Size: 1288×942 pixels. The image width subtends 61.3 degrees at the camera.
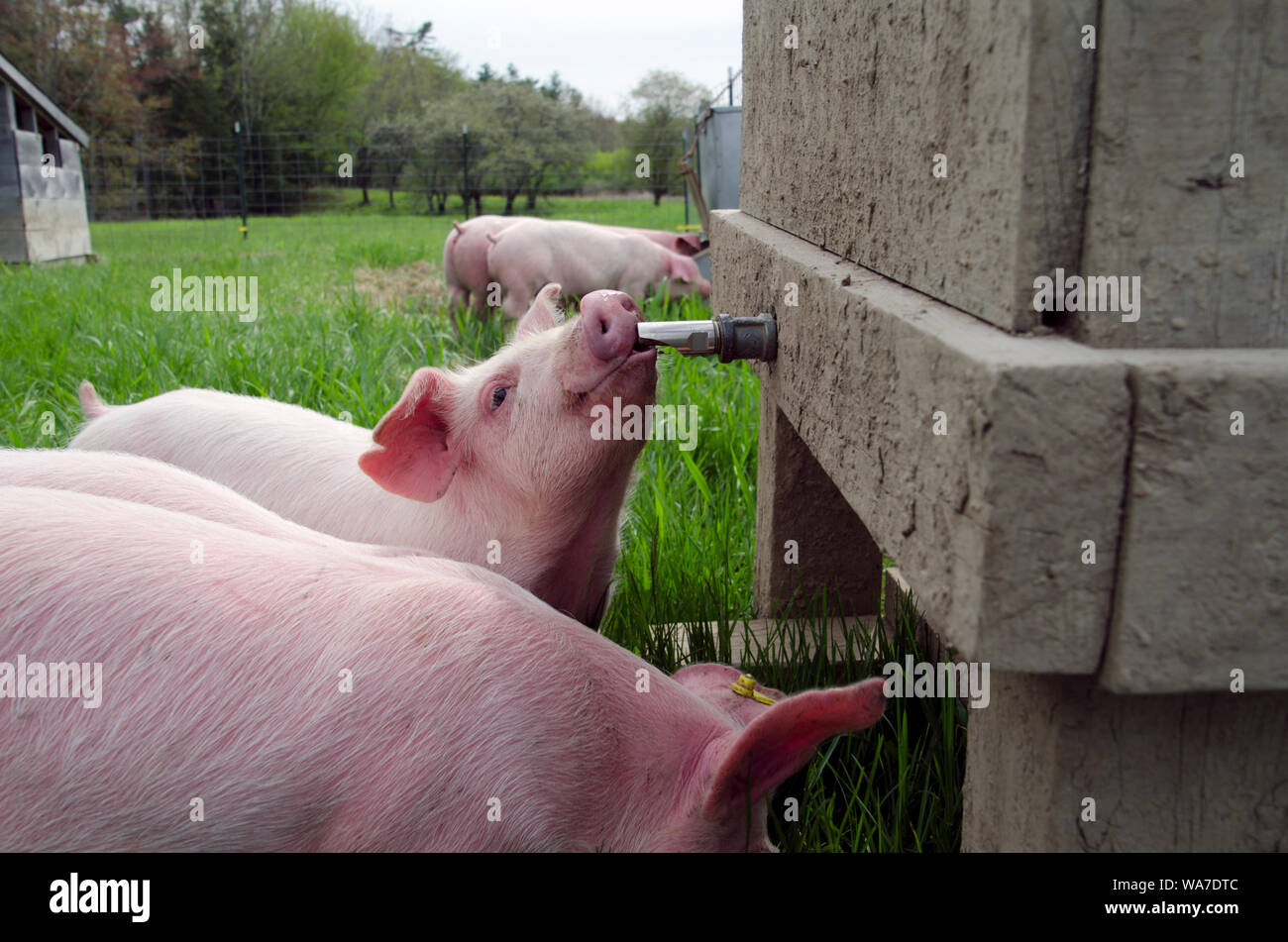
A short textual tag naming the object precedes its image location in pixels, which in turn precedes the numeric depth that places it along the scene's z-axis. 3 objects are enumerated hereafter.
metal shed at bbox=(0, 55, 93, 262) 10.23
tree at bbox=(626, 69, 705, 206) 20.81
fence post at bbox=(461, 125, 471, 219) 17.19
